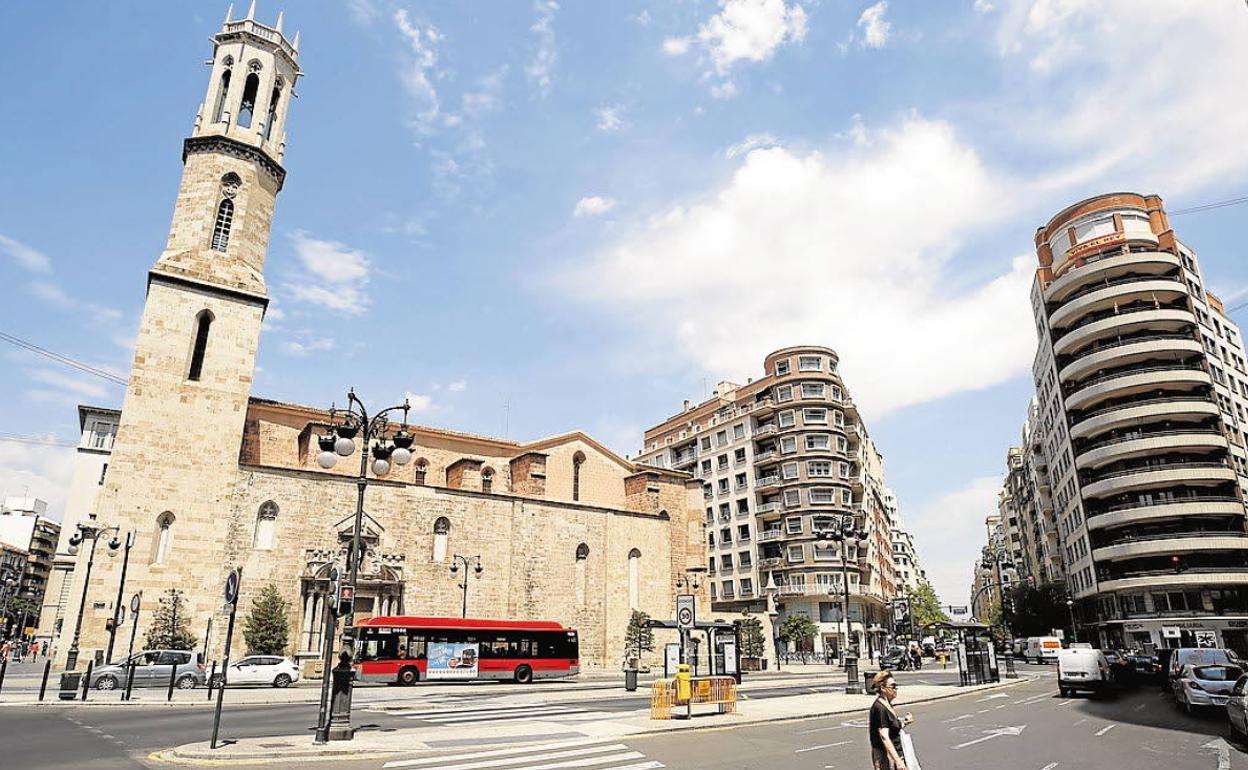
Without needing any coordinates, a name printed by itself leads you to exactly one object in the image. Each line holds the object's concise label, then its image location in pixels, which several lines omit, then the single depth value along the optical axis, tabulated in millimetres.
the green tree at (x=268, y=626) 33594
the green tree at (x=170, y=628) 31391
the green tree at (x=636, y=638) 44981
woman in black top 6645
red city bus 29438
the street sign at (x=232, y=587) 12422
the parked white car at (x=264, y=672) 27422
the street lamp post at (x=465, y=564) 39312
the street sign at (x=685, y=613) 20078
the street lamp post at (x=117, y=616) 26125
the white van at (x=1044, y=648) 49438
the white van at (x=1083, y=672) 22719
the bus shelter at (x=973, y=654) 28641
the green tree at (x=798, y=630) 58531
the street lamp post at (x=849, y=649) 24203
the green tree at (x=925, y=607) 97119
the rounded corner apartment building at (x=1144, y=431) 46031
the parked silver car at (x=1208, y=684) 16391
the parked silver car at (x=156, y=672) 25406
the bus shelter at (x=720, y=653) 25075
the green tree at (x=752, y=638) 48281
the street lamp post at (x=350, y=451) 13250
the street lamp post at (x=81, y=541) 26500
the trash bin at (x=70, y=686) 20484
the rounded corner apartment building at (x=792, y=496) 61062
